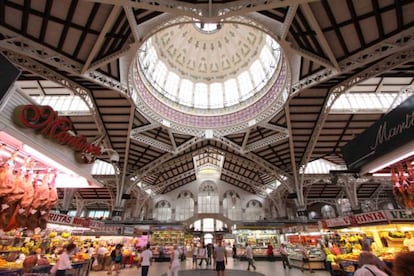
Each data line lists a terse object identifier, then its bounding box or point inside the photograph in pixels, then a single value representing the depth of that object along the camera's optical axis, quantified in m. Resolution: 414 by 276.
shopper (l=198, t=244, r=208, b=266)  14.48
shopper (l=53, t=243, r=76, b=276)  5.31
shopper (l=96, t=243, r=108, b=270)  12.82
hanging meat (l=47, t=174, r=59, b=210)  4.96
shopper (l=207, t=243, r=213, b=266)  16.53
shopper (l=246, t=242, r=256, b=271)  12.70
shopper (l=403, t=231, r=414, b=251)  6.98
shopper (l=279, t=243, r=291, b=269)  12.98
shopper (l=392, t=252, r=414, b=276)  1.60
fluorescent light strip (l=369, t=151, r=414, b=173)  4.17
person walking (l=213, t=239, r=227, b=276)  8.51
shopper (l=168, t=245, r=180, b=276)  7.24
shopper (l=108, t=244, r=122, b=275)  11.52
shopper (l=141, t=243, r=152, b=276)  7.83
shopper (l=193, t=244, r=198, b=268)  14.97
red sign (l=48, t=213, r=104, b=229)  10.38
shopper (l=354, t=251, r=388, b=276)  2.76
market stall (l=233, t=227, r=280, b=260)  19.73
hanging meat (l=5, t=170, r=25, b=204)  3.95
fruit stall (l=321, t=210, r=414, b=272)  7.15
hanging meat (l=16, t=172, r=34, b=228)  4.24
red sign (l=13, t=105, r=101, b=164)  3.60
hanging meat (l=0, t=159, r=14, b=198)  3.74
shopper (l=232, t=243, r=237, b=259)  19.85
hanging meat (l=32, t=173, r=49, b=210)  4.62
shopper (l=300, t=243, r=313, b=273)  12.06
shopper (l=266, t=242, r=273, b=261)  17.50
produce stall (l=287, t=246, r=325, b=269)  12.08
